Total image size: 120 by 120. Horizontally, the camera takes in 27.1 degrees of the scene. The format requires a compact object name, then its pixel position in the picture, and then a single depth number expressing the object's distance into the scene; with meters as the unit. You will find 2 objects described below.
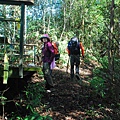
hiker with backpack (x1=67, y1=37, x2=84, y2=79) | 11.04
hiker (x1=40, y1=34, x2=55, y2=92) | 8.34
